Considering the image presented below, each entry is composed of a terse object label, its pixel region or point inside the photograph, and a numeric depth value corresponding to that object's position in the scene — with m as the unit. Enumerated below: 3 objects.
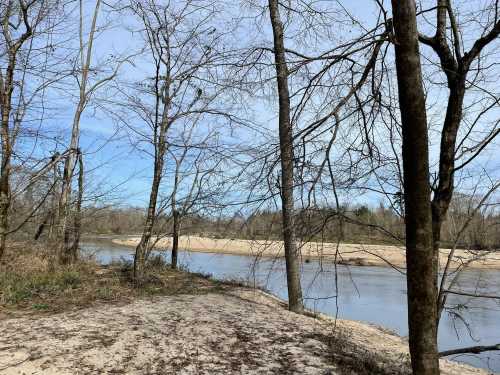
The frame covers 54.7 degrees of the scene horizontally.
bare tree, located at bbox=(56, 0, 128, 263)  10.95
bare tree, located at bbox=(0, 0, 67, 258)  9.28
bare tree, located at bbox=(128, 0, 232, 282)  9.77
